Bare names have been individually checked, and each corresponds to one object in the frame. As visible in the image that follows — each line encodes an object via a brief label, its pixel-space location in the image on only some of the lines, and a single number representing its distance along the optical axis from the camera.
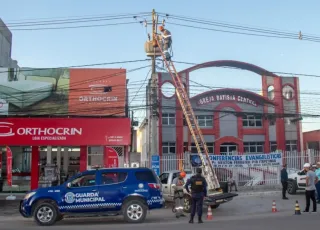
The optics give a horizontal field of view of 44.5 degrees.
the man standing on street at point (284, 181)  18.11
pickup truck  14.25
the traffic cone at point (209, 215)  12.80
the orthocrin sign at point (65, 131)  22.89
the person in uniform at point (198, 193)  11.77
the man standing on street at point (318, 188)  16.34
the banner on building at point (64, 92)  24.41
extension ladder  16.70
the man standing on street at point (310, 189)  13.50
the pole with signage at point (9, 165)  23.03
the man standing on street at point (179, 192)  13.52
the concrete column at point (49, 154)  25.04
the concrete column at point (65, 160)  26.71
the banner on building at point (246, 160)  22.84
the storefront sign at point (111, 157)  23.77
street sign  20.23
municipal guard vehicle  11.96
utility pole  20.54
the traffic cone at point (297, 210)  13.08
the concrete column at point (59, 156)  26.19
